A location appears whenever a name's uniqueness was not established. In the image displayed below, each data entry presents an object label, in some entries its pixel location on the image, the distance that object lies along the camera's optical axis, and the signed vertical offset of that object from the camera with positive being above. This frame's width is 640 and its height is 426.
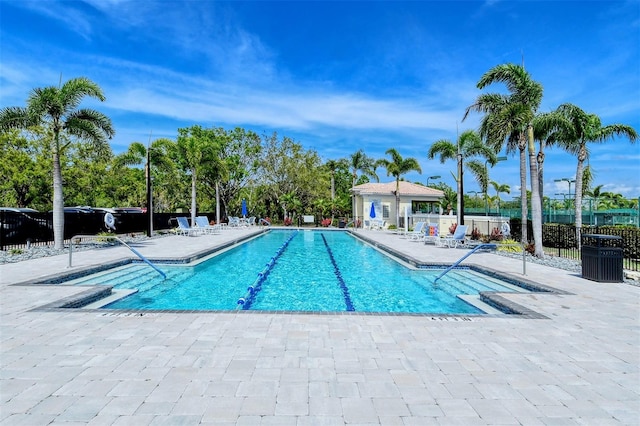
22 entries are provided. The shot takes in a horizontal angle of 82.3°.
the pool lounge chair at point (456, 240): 15.00 -1.05
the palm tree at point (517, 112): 12.81 +3.70
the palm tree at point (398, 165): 26.31 +3.62
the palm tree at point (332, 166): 37.51 +5.35
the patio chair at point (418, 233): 18.61 -0.90
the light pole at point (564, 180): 27.63 +2.61
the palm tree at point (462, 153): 18.62 +3.60
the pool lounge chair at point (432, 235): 17.14 -0.95
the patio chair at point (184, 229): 19.92 -0.70
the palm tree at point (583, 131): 16.08 +3.66
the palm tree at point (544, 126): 15.00 +3.72
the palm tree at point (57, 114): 12.88 +3.76
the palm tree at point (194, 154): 25.12 +4.41
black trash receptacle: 8.07 -1.10
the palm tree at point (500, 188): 48.59 +3.73
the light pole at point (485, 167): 18.73 +2.87
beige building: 29.73 +1.35
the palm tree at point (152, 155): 22.95 +4.11
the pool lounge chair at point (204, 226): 21.48 -0.56
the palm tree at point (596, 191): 48.38 +3.06
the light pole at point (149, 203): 18.75 +0.71
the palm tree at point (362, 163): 39.16 +5.97
